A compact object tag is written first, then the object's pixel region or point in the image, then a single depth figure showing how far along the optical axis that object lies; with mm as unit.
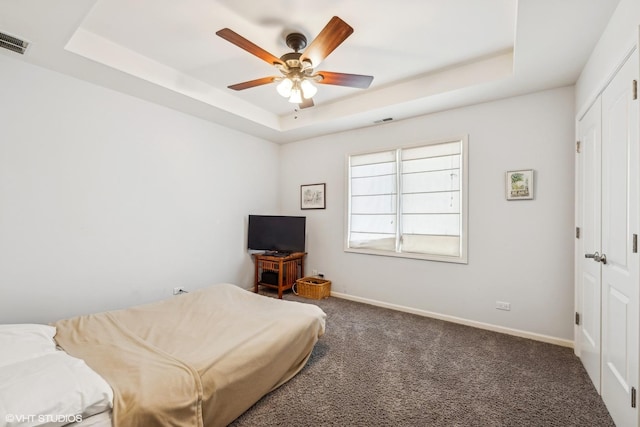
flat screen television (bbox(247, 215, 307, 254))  4332
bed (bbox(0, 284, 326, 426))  1157
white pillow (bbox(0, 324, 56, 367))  1390
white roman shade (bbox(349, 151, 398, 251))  3951
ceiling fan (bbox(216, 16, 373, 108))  1968
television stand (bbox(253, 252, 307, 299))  4156
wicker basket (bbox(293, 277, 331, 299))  4160
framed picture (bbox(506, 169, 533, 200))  2902
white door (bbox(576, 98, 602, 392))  2057
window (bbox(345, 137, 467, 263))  3410
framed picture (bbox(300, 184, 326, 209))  4535
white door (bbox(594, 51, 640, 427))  1509
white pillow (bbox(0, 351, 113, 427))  1033
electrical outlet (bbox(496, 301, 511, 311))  3023
